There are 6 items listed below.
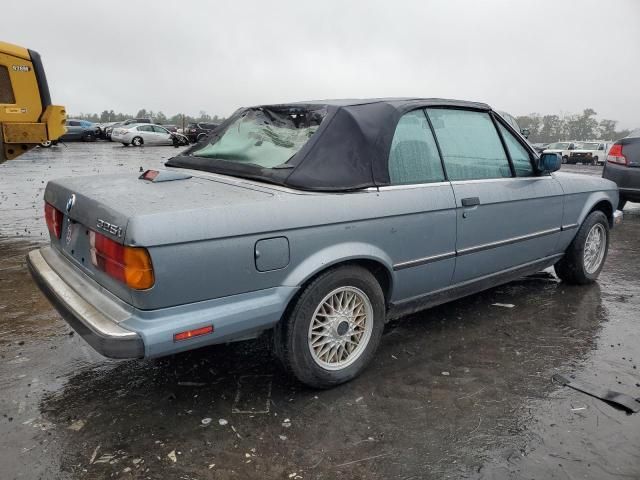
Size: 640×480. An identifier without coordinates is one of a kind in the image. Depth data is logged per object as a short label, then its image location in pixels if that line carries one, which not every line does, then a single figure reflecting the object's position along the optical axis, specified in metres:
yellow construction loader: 7.06
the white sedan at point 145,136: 29.73
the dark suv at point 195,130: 36.44
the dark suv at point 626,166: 8.05
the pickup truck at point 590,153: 32.31
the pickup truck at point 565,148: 33.22
